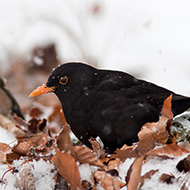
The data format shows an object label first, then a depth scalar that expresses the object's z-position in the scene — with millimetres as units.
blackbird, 3949
